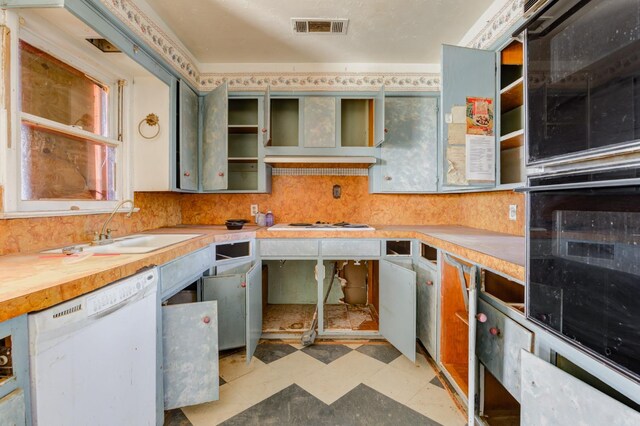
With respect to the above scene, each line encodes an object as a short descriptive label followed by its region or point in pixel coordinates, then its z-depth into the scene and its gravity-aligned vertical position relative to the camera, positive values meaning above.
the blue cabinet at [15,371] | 0.67 -0.43
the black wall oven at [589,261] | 0.59 -0.14
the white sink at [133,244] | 1.33 -0.20
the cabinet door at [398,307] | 1.80 -0.71
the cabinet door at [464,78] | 1.84 +0.91
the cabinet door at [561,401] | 0.61 -0.51
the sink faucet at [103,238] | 1.52 -0.17
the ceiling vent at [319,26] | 2.02 +1.44
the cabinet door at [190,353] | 1.37 -0.76
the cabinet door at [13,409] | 0.65 -0.50
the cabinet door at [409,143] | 2.58 +0.64
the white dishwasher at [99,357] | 0.75 -0.50
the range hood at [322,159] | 2.41 +0.46
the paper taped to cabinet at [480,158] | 1.82 +0.35
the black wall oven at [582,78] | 0.60 +0.34
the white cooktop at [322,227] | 2.24 -0.16
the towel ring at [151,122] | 2.06 +0.68
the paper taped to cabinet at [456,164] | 1.91 +0.32
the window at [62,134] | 1.33 +0.44
